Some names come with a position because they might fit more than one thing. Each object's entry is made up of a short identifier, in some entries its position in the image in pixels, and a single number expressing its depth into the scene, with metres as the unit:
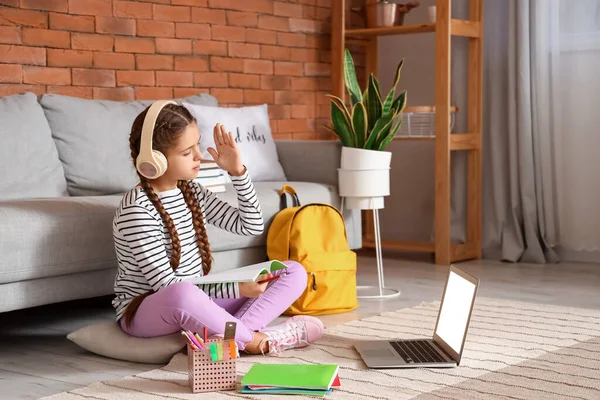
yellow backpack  3.18
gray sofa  2.60
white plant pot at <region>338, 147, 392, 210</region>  3.58
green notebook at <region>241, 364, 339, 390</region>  2.14
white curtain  4.22
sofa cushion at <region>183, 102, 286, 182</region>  3.76
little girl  2.47
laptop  2.36
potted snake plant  3.58
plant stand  3.54
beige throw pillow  2.51
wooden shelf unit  4.31
